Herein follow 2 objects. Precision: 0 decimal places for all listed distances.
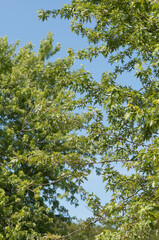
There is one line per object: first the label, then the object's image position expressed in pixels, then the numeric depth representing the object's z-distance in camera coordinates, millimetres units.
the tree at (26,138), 13227
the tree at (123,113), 5840
